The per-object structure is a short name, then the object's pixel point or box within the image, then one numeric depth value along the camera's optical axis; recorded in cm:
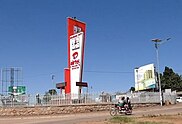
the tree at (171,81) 9912
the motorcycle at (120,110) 2925
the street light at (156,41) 4799
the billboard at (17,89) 6894
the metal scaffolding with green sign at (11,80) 6565
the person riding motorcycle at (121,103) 2961
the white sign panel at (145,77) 6488
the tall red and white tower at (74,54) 4569
